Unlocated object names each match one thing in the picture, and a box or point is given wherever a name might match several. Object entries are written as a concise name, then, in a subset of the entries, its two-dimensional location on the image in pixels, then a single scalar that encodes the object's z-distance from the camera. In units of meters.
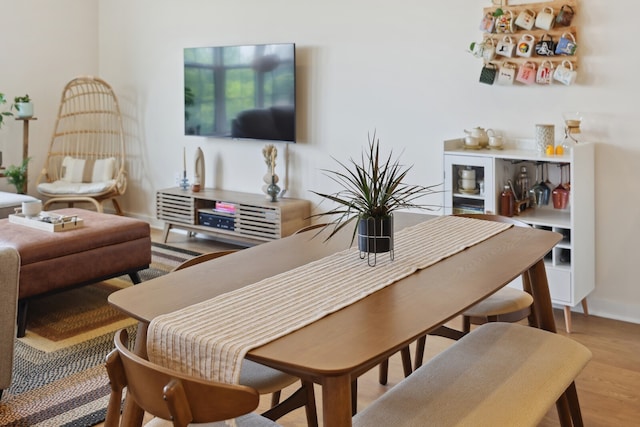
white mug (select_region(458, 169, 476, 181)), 3.88
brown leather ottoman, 3.61
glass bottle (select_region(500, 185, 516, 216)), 3.80
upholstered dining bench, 1.78
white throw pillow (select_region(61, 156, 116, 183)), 6.06
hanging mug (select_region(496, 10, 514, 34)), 3.89
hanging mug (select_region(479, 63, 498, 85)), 4.02
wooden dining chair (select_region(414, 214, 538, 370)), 2.64
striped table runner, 1.53
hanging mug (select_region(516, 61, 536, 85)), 3.89
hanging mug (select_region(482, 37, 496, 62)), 3.99
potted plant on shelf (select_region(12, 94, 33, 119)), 5.79
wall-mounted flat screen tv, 5.01
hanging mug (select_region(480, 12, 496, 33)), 3.96
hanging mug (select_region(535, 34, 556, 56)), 3.80
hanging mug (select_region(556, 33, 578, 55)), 3.72
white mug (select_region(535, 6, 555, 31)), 3.75
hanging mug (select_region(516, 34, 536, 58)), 3.87
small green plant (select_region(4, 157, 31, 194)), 5.65
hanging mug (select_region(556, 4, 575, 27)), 3.71
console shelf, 4.97
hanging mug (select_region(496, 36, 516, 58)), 3.93
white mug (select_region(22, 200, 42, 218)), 4.14
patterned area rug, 2.77
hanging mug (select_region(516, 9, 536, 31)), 3.84
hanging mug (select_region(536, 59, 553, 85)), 3.82
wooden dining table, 1.46
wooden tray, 3.93
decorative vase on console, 5.11
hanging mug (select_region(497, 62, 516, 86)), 3.96
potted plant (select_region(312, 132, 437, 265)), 2.09
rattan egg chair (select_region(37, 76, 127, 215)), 6.02
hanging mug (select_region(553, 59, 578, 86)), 3.73
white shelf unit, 3.60
